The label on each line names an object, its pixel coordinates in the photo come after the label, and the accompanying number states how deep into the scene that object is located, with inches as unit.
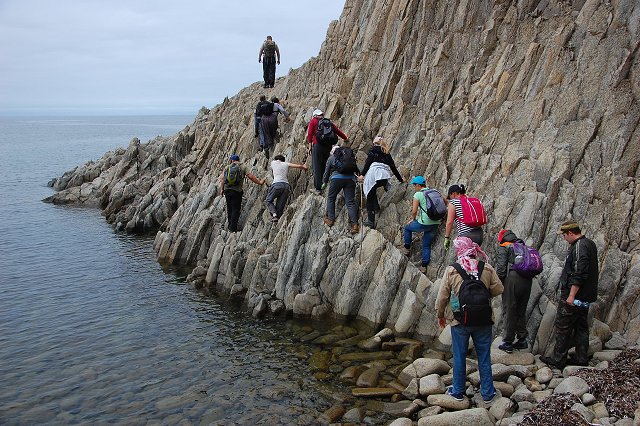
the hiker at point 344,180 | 866.8
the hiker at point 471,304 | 482.0
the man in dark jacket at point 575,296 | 545.3
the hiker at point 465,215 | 679.1
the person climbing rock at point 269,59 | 1500.4
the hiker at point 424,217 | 761.0
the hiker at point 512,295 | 605.0
